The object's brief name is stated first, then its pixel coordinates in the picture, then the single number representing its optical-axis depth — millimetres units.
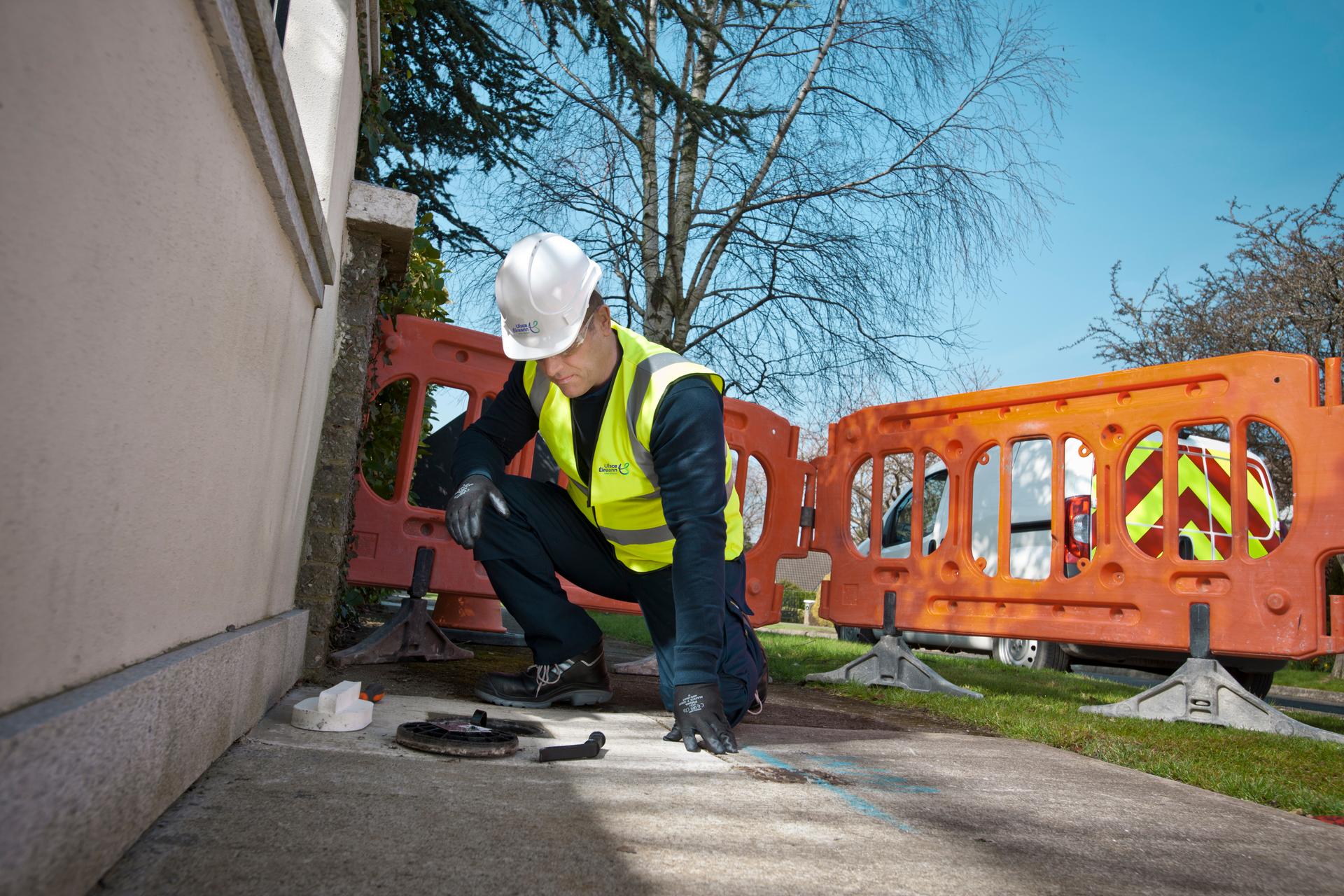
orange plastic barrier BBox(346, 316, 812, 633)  4156
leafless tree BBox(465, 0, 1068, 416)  8742
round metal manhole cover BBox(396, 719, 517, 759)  2180
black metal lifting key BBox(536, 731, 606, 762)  2205
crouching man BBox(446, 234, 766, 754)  2623
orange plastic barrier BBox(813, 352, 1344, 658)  3748
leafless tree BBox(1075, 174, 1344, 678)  11969
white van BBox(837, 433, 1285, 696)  6770
